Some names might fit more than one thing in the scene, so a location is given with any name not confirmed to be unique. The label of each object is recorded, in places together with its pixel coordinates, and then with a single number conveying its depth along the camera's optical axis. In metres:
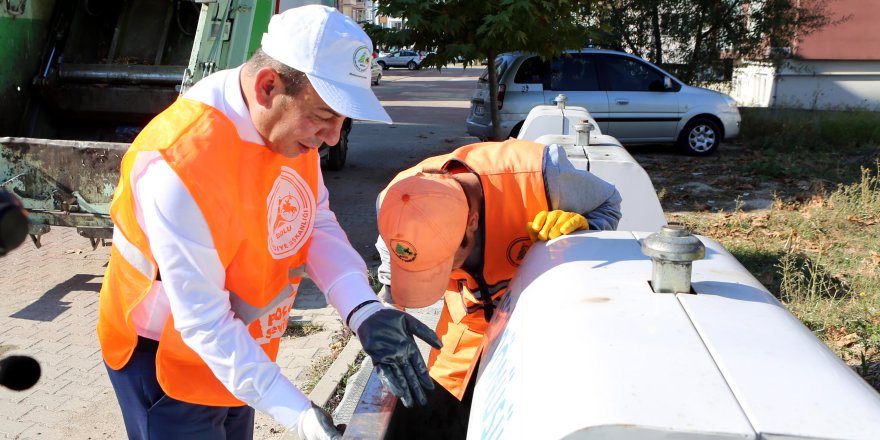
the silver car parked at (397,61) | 39.75
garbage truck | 5.49
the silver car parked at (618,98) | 11.41
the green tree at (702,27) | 14.02
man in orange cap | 2.30
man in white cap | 1.78
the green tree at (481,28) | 9.11
